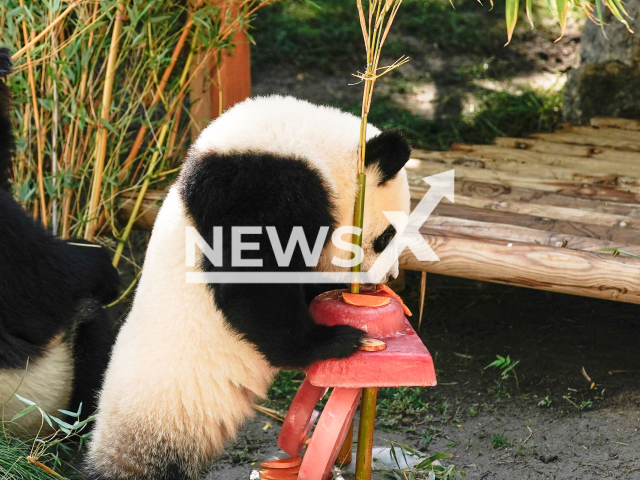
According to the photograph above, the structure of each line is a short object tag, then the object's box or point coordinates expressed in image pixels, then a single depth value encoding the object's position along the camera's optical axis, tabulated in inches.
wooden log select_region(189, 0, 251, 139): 152.2
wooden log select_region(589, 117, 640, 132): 184.1
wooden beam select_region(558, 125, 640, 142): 175.9
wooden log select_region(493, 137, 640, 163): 159.0
